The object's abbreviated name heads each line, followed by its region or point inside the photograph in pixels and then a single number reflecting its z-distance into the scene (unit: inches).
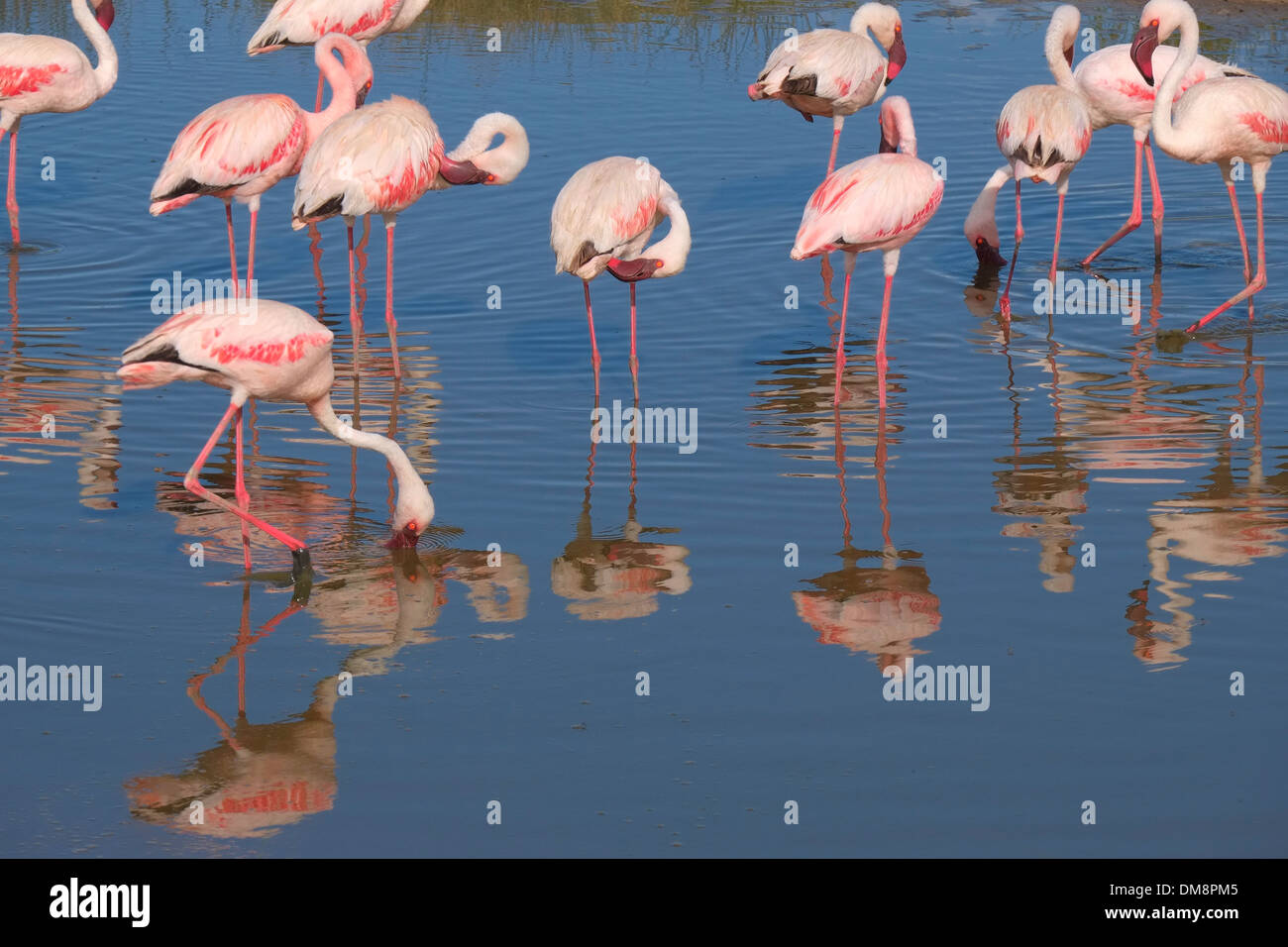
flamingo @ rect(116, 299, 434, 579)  269.3
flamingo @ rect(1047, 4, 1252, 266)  443.2
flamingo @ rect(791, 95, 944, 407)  338.0
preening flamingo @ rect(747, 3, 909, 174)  450.9
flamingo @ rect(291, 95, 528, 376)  357.1
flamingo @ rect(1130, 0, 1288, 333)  391.9
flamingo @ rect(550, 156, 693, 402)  334.0
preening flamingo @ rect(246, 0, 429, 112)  466.3
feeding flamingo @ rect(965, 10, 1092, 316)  399.9
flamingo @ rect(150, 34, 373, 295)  373.1
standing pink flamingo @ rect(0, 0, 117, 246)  450.0
